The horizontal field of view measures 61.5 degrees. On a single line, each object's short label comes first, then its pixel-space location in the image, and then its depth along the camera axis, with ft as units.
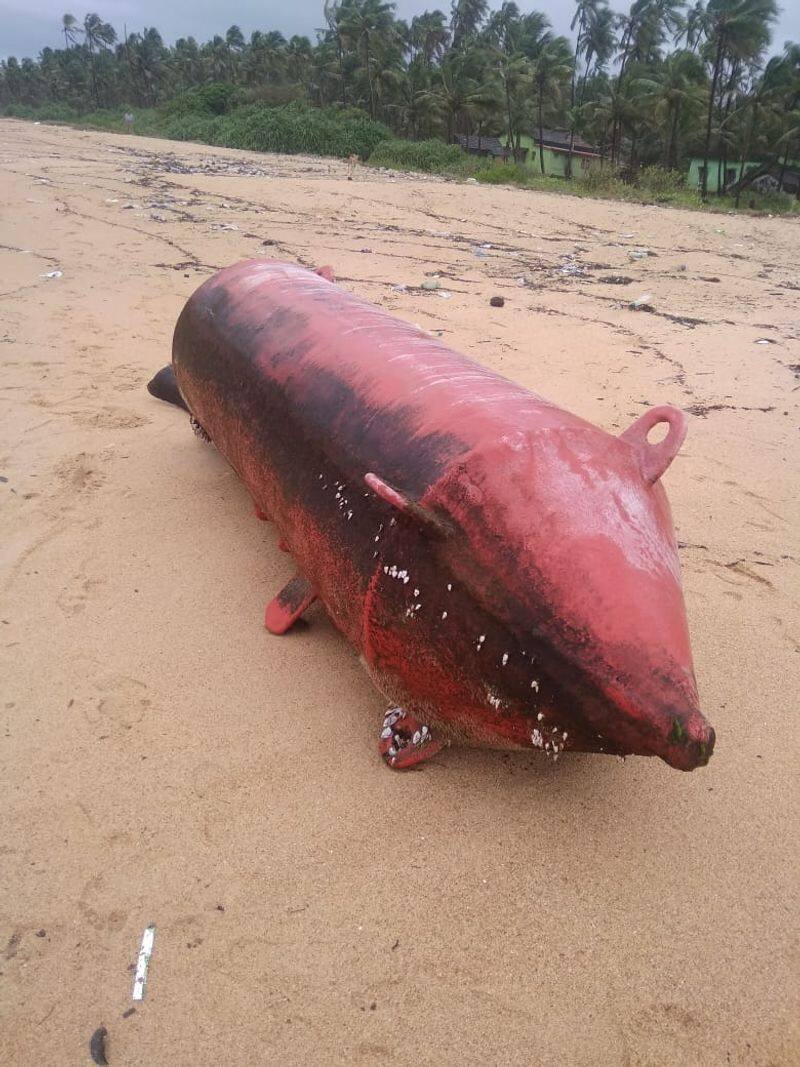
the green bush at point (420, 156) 68.44
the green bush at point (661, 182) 56.07
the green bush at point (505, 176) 53.83
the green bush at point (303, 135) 78.03
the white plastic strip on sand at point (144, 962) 4.69
